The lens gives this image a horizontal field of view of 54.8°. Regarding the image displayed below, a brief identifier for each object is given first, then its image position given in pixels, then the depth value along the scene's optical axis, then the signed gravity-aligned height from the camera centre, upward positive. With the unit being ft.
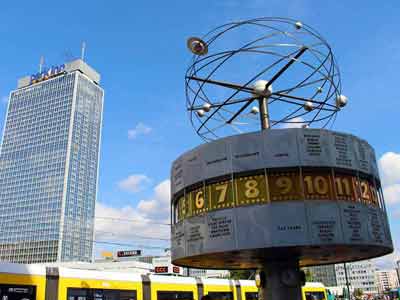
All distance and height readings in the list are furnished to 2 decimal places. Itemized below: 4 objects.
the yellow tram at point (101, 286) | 67.67 +1.06
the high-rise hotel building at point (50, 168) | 563.07 +182.26
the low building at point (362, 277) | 615.57 +6.43
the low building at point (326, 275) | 569.23 +10.25
